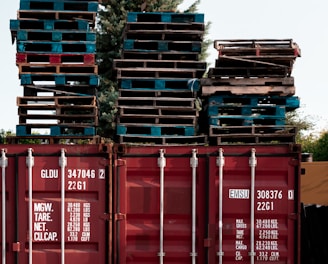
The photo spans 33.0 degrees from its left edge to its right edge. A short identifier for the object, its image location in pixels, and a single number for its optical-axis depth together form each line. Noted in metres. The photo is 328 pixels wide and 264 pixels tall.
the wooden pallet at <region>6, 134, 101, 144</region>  9.91
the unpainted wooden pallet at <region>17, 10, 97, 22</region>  10.28
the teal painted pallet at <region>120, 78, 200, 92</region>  10.11
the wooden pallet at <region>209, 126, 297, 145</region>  9.77
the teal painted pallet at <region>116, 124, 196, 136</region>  9.91
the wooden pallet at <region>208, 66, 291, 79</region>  10.15
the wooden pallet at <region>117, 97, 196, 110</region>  10.02
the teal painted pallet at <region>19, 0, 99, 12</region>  10.39
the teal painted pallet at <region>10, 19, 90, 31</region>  10.23
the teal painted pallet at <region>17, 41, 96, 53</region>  10.11
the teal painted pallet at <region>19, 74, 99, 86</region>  10.07
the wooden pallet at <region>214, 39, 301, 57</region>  10.22
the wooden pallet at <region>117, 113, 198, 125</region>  9.99
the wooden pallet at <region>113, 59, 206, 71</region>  10.24
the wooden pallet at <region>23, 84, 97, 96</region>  10.10
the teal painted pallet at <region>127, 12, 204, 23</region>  10.51
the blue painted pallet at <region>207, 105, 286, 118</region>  9.86
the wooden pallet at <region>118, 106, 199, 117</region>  10.00
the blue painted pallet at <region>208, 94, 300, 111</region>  10.00
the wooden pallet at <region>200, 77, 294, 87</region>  9.96
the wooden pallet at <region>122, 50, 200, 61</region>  10.38
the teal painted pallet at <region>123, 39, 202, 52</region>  10.41
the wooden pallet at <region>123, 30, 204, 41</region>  10.39
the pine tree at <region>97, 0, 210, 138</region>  22.73
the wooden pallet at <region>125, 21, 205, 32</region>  10.47
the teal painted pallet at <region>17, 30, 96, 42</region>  10.16
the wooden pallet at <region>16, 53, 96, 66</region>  10.10
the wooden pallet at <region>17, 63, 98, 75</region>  10.07
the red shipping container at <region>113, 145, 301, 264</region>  6.54
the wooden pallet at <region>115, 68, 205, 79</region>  10.16
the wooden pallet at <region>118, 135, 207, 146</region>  9.80
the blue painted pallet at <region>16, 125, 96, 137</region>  9.96
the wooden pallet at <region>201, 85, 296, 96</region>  9.90
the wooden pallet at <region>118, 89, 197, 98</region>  10.08
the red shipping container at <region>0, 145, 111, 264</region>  6.51
